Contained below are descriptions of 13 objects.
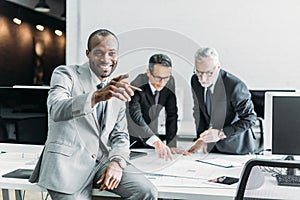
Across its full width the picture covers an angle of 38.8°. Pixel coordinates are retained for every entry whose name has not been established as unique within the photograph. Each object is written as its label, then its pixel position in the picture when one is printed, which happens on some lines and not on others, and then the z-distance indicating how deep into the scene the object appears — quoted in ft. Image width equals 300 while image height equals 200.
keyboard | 6.71
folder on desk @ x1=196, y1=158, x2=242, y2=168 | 7.96
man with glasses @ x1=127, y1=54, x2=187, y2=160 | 8.07
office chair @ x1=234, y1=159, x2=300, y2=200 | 4.05
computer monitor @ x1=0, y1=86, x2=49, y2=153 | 8.46
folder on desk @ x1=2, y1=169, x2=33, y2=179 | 7.21
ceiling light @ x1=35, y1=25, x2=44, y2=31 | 17.01
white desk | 6.27
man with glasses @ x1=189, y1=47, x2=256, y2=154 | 8.48
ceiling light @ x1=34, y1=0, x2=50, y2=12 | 16.88
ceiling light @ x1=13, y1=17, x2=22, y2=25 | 16.57
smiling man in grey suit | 6.01
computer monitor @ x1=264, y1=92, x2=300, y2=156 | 7.29
